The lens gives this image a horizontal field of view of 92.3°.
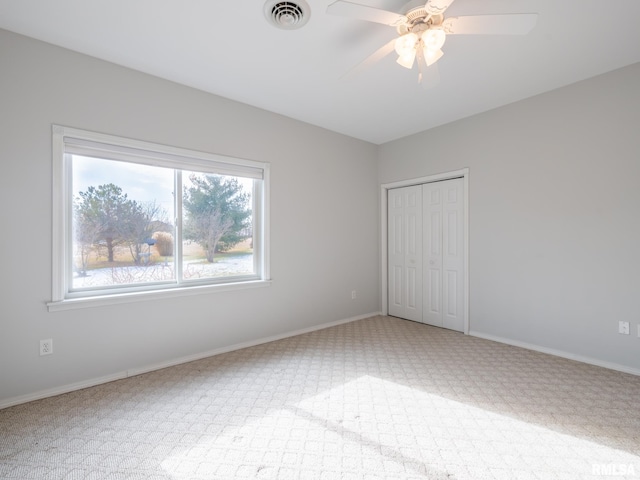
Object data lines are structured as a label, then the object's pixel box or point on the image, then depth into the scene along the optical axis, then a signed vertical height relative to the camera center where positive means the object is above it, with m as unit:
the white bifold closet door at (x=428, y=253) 3.89 -0.18
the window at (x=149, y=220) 2.44 +0.19
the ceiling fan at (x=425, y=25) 1.60 +1.21
